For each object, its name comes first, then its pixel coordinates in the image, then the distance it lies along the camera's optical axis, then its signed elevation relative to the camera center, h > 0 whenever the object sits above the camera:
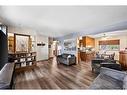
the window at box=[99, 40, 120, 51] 6.44 +0.21
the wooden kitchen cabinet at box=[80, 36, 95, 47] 6.75 +0.55
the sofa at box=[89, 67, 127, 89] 1.53 -0.87
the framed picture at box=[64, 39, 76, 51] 5.40 +0.20
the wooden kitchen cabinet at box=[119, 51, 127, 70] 3.96 -0.69
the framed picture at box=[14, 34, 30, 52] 4.12 +0.29
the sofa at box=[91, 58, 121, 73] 2.75 -0.79
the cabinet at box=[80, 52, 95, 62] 6.30 -0.84
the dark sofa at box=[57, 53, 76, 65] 4.75 -0.90
